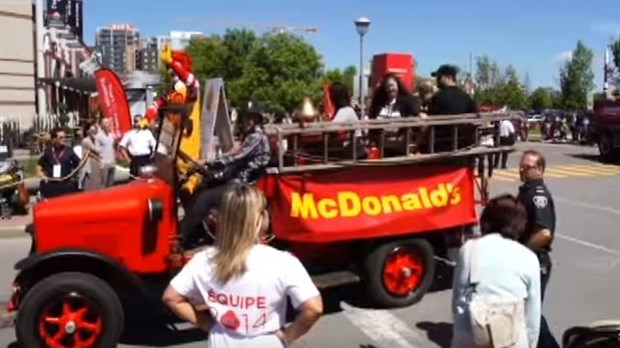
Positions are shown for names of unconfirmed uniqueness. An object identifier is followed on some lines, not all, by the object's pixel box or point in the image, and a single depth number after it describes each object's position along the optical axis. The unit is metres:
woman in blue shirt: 3.93
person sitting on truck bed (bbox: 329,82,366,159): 7.34
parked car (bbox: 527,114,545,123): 51.12
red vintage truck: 6.01
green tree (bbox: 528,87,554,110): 78.25
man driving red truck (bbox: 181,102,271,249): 6.61
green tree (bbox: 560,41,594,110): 68.00
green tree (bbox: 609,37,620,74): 69.00
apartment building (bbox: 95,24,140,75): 147.50
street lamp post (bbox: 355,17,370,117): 25.41
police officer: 5.40
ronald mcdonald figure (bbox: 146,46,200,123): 7.45
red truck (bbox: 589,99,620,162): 26.09
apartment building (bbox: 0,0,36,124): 27.39
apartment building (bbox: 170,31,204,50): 119.36
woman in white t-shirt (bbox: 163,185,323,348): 3.14
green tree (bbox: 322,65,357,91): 87.95
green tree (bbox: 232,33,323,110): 74.75
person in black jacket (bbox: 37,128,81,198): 13.75
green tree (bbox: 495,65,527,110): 68.62
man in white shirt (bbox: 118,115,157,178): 15.17
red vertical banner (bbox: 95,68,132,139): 17.08
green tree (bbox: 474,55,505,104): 72.88
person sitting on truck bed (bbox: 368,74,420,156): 8.48
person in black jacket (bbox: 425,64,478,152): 7.84
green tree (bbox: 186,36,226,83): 78.81
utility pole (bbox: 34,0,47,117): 31.27
